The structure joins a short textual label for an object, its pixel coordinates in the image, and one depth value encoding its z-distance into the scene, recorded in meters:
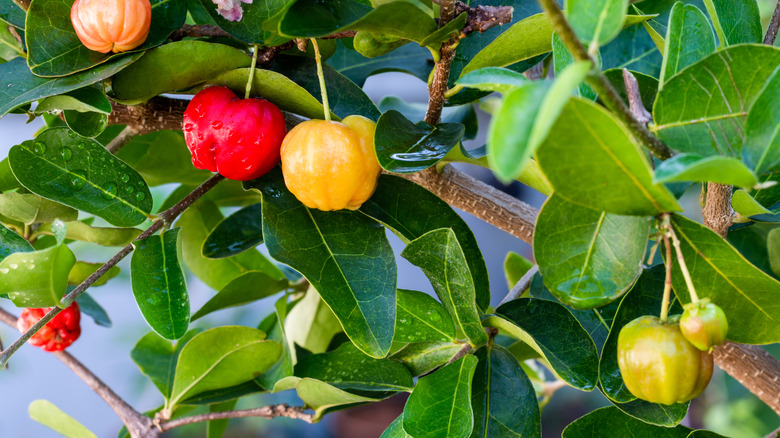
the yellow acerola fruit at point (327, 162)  0.42
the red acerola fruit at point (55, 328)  0.49
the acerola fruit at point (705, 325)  0.39
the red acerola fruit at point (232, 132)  0.43
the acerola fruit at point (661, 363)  0.40
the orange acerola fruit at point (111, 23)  0.42
